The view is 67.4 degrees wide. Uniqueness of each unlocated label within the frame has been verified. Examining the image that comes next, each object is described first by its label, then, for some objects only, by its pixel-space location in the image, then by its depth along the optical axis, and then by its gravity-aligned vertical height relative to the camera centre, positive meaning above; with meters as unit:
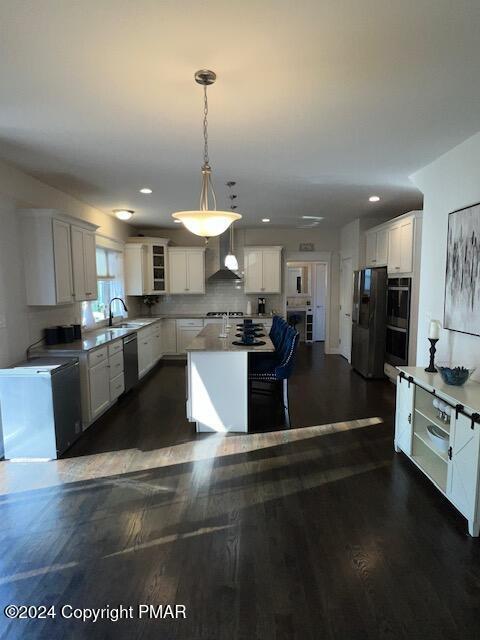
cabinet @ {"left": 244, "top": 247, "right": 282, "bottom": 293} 7.30 +0.37
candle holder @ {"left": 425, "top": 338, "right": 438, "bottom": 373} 3.03 -0.60
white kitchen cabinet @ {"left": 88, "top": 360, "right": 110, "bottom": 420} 3.83 -1.12
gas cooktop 7.24 -0.57
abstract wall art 2.78 +0.10
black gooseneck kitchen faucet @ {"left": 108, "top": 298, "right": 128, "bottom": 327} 5.72 -0.49
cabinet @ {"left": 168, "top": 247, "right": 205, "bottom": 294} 7.24 +0.34
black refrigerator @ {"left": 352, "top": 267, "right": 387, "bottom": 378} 5.45 -0.53
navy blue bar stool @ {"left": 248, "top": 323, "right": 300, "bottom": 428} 3.77 -0.90
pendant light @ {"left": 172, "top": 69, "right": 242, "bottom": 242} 2.46 +0.47
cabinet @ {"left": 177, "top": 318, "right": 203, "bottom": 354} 7.11 -0.86
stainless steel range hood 7.28 +0.41
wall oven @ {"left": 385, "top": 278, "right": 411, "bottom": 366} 4.86 -0.48
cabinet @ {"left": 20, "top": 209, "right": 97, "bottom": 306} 3.63 +0.33
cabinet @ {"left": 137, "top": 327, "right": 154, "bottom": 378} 5.62 -1.05
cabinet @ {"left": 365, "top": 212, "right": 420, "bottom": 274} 4.72 +0.59
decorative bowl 2.62 -0.66
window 5.41 +0.02
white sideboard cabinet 2.16 -1.06
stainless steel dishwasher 4.86 -1.03
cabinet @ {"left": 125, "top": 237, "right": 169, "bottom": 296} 6.69 +0.39
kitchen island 3.74 -1.07
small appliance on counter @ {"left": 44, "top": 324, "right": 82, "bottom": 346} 3.95 -0.53
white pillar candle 3.01 -0.38
